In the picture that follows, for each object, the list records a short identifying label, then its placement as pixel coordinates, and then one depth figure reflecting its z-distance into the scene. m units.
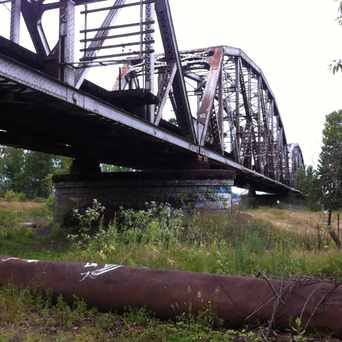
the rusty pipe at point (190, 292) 5.39
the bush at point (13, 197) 54.93
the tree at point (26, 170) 80.50
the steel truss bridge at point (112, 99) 12.62
